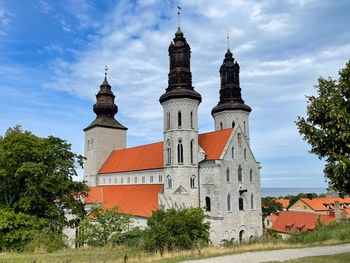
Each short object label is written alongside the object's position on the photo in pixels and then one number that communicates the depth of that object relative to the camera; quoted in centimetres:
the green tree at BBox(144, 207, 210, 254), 1607
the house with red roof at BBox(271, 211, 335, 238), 4653
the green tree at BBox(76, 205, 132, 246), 2127
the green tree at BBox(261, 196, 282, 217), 6425
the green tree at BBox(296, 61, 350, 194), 1230
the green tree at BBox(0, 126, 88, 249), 2150
